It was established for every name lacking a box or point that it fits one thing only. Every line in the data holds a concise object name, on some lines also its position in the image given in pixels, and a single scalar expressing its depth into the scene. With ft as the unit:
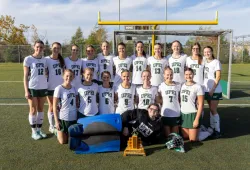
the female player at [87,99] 14.87
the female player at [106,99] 15.24
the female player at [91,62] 17.28
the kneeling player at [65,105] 14.47
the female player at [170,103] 15.23
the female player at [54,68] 16.12
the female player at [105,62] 17.60
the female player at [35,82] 15.44
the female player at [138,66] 17.25
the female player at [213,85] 16.08
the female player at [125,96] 15.12
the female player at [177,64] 16.92
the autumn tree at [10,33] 129.80
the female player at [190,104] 14.89
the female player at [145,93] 15.25
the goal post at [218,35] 24.53
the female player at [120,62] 17.10
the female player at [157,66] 17.01
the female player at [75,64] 16.67
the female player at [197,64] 16.52
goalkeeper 14.23
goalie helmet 13.53
